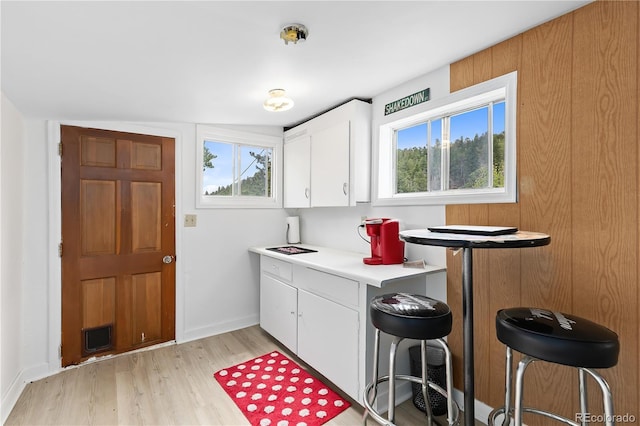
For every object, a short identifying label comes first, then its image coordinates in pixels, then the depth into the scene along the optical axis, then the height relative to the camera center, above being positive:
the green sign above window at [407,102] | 2.10 +0.80
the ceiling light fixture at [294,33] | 1.41 +0.84
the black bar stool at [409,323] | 1.33 -0.50
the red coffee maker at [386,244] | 2.10 -0.22
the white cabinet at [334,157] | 2.43 +0.48
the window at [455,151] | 1.73 +0.42
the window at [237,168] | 3.04 +0.47
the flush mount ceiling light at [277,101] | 2.18 +0.81
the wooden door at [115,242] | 2.41 -0.24
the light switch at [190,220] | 2.88 -0.07
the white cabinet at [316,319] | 1.93 -0.79
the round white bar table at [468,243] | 1.13 -0.12
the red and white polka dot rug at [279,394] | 1.85 -1.23
